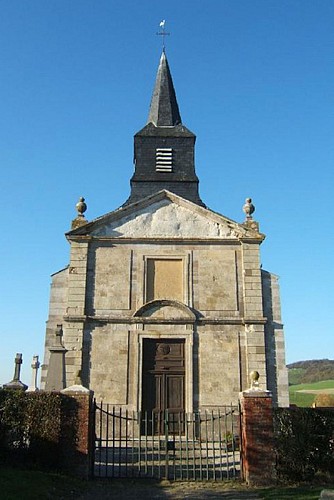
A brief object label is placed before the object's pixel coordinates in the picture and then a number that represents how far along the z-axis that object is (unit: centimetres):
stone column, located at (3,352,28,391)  1148
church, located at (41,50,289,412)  1602
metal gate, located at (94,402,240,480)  1033
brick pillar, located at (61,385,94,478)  972
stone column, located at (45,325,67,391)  1331
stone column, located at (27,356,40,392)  1071
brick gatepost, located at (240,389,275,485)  962
